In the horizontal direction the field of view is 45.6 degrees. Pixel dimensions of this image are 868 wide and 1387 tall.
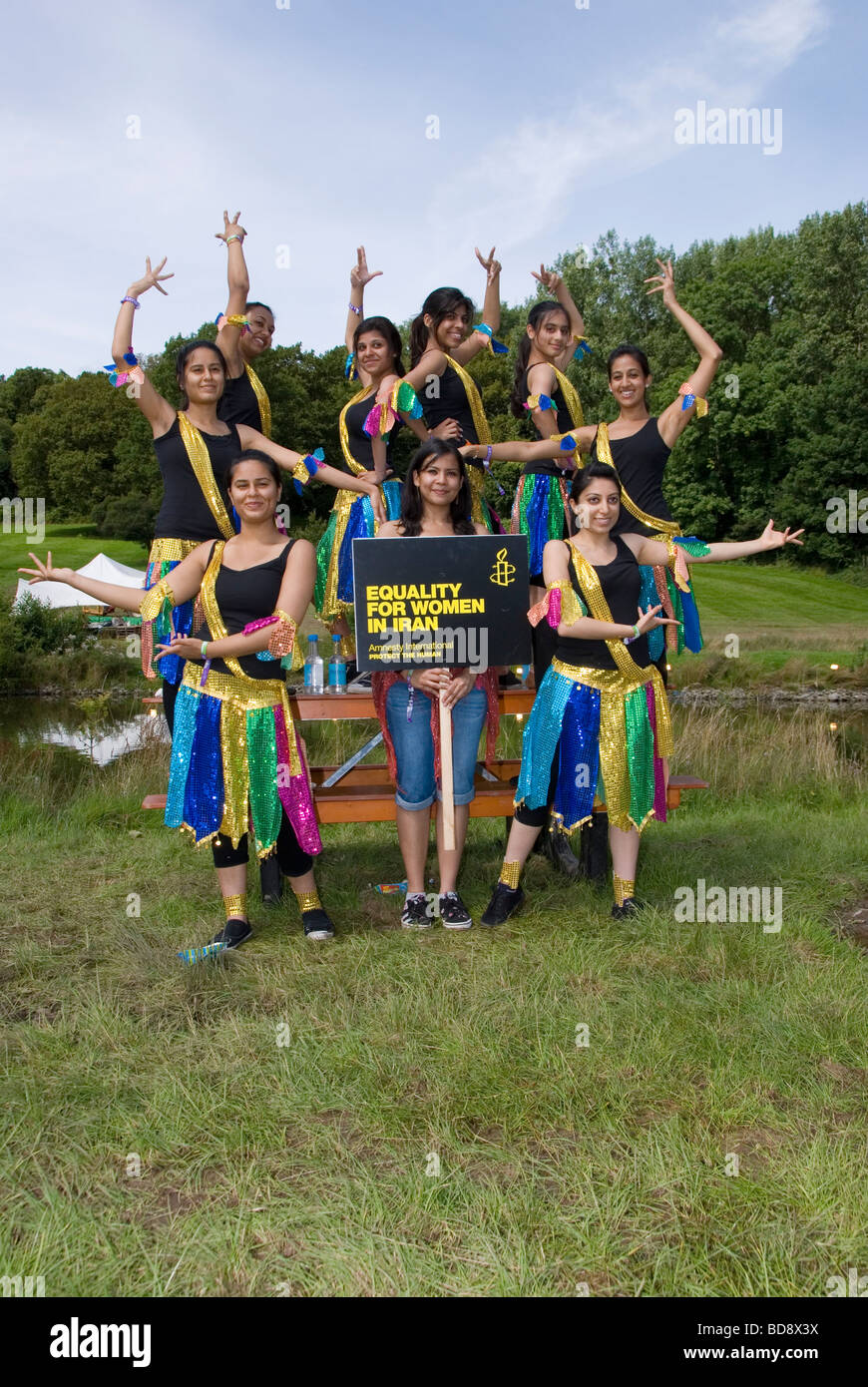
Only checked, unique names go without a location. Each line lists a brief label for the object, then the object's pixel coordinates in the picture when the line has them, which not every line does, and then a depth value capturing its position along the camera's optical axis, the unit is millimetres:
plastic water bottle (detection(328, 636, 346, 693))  5176
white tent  24852
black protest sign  3932
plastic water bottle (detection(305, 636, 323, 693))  5312
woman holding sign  4078
